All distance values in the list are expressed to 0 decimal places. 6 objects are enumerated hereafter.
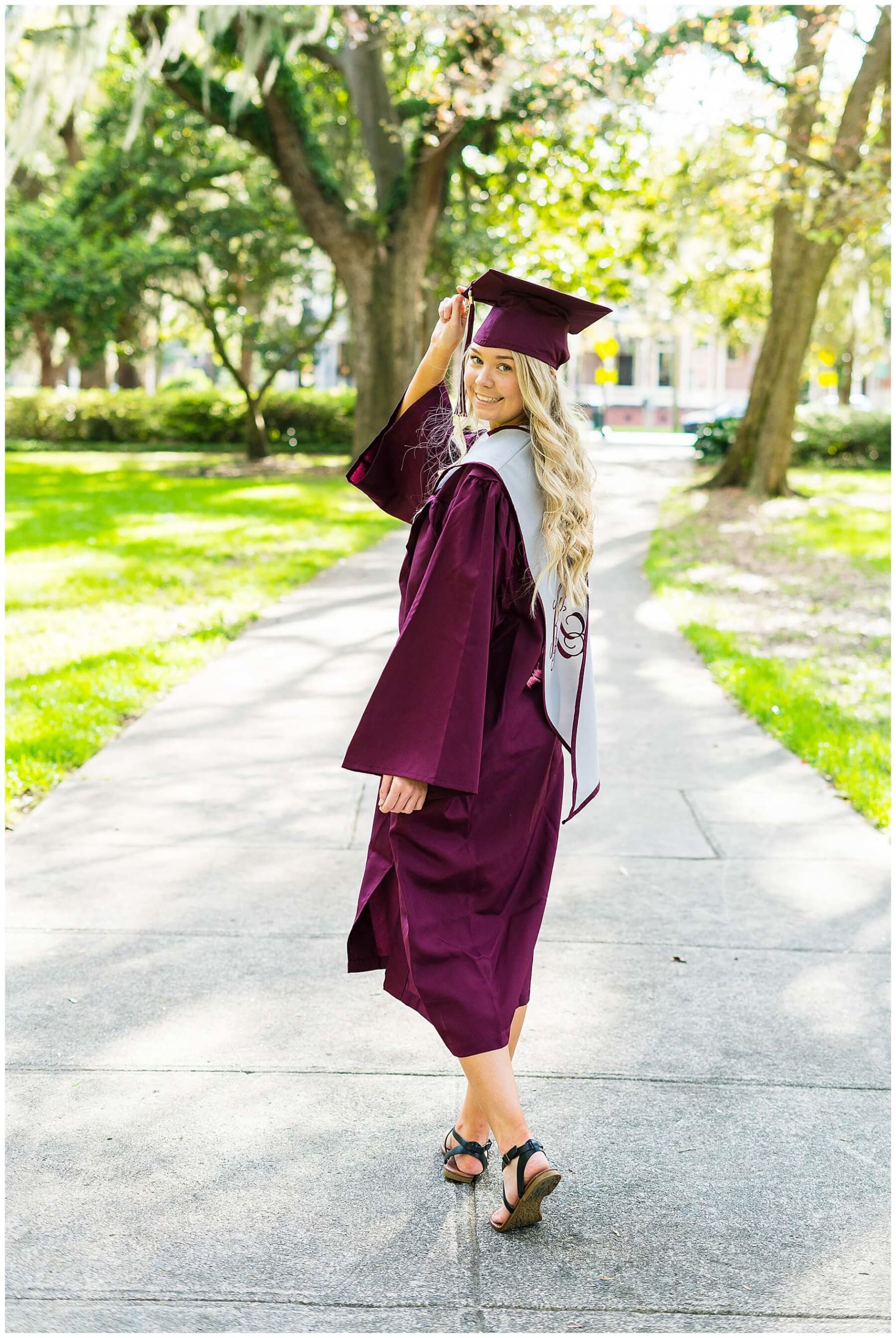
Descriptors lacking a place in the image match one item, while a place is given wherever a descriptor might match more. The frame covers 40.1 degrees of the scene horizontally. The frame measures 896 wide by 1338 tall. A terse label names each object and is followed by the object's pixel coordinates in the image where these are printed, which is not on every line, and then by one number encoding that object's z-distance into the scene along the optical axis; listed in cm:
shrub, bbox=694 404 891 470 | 2495
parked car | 3803
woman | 242
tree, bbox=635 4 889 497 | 1190
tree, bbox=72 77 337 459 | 2162
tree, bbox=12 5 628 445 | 1327
